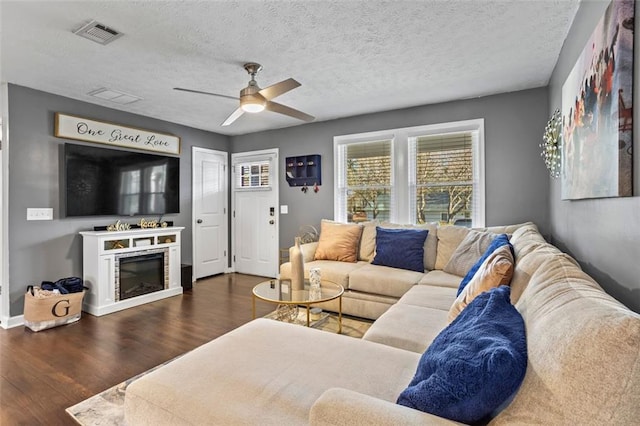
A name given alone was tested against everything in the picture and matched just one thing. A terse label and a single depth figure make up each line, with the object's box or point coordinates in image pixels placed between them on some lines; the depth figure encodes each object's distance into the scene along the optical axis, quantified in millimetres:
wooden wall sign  3637
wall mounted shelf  4816
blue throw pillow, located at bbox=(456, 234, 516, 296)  2064
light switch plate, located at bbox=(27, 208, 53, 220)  3398
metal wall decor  2605
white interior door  5191
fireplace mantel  3580
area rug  1797
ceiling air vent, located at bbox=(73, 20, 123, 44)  2203
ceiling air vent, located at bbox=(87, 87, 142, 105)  3469
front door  5320
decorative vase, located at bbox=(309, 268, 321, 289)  2891
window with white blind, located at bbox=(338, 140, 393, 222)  4371
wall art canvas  1219
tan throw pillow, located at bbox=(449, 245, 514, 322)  1584
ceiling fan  2555
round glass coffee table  2525
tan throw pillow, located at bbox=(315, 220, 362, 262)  3889
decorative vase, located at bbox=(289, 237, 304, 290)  2857
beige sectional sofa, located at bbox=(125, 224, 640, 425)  670
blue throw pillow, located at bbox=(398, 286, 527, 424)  803
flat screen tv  3697
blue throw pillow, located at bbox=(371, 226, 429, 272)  3438
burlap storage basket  3051
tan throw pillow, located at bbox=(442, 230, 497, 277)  3062
